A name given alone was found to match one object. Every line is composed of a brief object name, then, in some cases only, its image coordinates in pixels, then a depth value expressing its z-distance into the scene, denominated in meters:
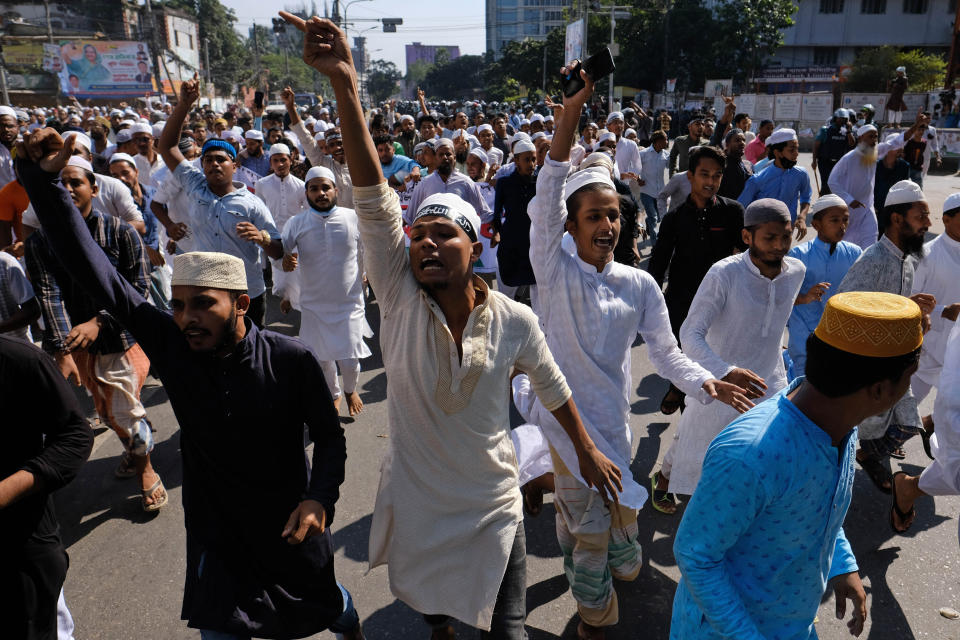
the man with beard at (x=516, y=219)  6.58
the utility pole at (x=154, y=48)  30.98
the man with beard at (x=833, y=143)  11.43
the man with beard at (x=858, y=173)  8.10
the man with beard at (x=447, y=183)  7.44
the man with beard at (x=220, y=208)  5.05
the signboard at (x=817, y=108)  29.31
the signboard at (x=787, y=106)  30.52
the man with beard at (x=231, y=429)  2.29
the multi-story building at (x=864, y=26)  51.88
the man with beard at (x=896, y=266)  4.16
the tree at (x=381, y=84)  133.99
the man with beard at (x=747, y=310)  3.52
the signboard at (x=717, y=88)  36.06
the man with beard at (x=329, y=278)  5.31
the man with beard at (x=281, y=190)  7.91
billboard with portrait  49.47
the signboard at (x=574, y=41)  33.19
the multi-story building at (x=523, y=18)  141.00
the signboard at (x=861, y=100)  30.64
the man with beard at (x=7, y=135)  7.80
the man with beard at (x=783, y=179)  7.35
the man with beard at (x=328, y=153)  5.93
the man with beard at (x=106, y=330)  3.98
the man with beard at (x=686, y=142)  10.91
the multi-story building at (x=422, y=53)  187.38
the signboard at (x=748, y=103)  33.03
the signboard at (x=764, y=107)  32.06
